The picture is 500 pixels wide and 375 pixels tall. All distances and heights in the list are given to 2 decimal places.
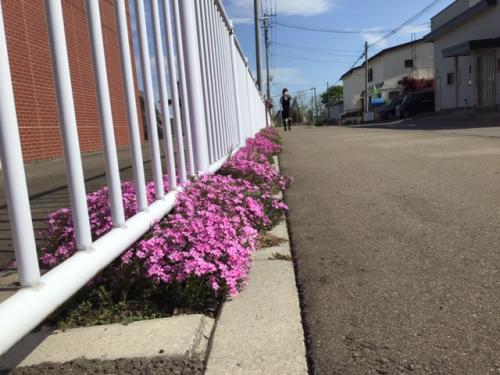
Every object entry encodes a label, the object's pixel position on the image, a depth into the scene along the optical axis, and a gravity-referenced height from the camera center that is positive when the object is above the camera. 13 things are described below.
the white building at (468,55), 24.06 +2.19
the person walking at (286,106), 21.19 +0.23
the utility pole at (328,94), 103.56 +2.95
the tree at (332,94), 107.00 +2.91
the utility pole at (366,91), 48.34 +1.27
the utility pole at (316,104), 84.79 +0.84
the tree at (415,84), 48.12 +1.65
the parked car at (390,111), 37.47 -0.56
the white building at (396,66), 52.41 +3.82
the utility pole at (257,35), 27.62 +4.25
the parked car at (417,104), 35.12 -0.20
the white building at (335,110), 71.53 -0.34
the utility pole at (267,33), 45.27 +7.55
